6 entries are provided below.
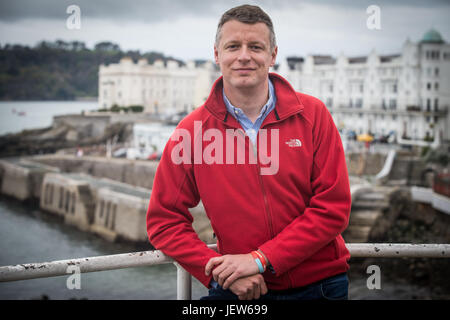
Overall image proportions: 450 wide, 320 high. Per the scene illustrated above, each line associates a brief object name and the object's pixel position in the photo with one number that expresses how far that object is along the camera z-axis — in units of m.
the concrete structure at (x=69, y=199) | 21.12
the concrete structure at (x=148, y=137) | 32.34
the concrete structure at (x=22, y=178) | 27.58
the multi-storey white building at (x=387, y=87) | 33.16
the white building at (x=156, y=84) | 42.41
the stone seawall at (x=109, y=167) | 28.80
